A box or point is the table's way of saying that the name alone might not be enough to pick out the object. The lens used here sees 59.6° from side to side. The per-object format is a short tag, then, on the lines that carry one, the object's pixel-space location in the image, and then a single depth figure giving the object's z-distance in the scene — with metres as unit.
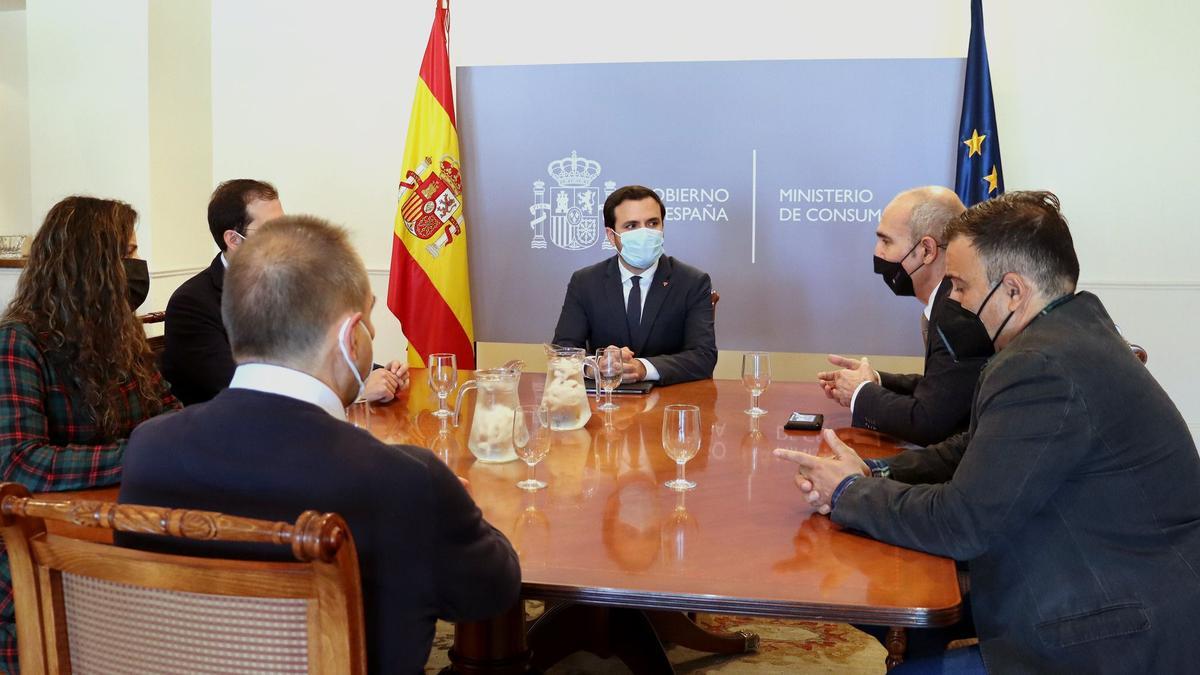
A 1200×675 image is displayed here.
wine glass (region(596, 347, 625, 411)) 2.82
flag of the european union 4.52
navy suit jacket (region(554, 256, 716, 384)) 3.72
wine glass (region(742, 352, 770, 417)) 2.72
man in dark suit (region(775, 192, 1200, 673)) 1.67
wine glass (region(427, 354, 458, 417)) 2.66
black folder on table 3.10
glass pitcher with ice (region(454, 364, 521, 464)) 2.23
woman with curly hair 1.96
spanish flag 4.92
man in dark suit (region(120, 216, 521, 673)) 1.32
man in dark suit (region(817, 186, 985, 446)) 2.48
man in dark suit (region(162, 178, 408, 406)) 2.93
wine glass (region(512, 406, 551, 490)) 2.02
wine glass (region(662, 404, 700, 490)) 1.97
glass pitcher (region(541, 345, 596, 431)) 2.59
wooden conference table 1.53
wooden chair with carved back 1.18
